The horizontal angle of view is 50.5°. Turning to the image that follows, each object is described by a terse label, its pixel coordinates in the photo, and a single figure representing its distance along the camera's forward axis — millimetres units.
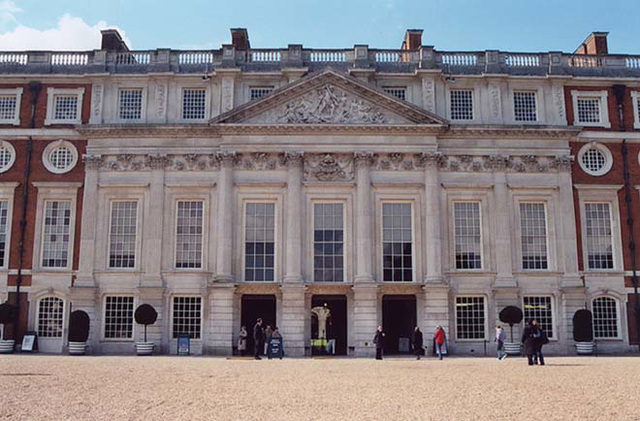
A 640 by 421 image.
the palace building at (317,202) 31484
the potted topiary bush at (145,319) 29953
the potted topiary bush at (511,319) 29750
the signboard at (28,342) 30656
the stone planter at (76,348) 29641
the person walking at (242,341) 30172
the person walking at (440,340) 28145
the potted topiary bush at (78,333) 29641
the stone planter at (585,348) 30312
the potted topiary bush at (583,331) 30219
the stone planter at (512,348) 29719
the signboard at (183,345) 30188
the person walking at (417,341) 28736
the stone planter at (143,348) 29938
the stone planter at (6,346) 30188
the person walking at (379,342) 28234
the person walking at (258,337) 28062
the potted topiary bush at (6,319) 30250
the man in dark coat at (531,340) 23531
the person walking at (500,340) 27562
